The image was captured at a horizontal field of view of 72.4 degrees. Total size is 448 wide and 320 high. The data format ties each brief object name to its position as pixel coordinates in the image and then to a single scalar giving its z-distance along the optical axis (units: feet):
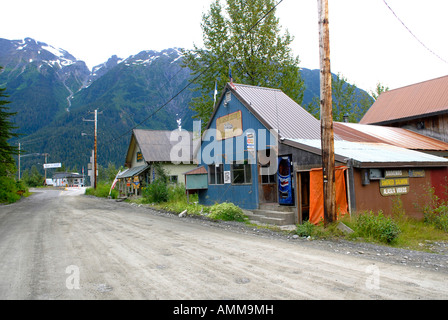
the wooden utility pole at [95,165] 120.98
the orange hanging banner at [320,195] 33.30
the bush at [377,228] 26.78
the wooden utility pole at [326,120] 30.27
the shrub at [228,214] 43.01
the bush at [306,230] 30.07
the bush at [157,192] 72.08
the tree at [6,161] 84.95
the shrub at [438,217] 34.22
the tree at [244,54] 82.53
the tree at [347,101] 131.44
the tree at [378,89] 148.06
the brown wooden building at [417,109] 67.88
